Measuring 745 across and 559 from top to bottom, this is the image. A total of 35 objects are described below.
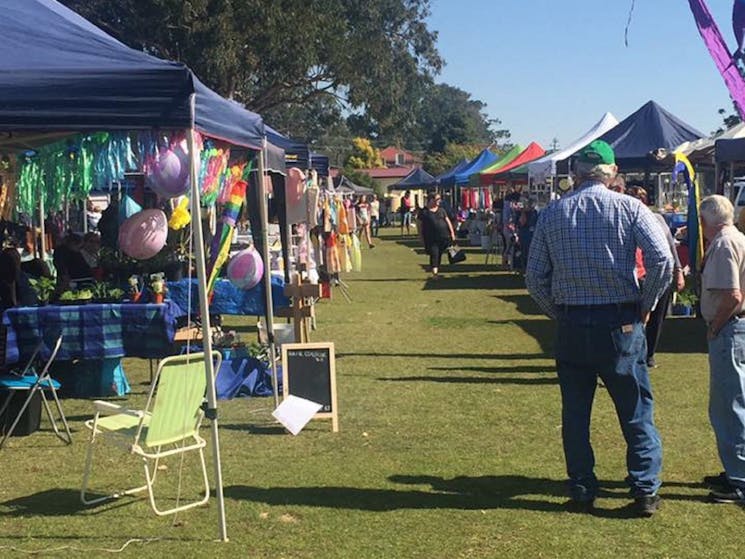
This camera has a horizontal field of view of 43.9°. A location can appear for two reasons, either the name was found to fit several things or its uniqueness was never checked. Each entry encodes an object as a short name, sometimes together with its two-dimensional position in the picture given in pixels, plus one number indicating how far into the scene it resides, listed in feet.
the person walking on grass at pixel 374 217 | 131.79
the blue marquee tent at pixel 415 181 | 142.64
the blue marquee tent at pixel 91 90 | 15.49
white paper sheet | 21.94
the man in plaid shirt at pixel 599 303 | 15.57
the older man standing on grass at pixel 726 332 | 16.46
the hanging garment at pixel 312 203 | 41.42
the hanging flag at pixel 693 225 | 32.07
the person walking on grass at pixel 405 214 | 135.21
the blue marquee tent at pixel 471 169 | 99.88
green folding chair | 16.37
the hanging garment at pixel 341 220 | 58.13
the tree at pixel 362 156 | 263.90
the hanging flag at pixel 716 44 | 27.86
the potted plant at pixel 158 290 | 27.99
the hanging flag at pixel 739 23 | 27.20
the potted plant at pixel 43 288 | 29.40
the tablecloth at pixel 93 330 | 24.38
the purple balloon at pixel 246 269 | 25.95
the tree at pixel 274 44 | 93.86
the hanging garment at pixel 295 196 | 36.35
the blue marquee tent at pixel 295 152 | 39.52
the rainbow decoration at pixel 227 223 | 24.68
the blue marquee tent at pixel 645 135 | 50.52
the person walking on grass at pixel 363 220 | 100.55
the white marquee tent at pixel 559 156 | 60.39
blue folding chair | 21.84
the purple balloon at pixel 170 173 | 19.40
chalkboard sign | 23.00
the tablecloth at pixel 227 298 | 31.83
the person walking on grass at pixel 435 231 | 61.93
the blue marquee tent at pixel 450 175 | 105.86
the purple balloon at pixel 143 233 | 23.66
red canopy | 83.66
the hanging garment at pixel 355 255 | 64.80
